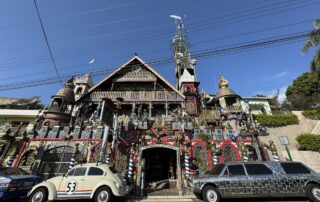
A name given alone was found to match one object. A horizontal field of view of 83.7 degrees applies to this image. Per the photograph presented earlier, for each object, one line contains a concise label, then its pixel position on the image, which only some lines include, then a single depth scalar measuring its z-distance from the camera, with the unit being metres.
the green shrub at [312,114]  19.45
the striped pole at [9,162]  13.30
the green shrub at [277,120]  19.16
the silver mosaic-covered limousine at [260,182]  7.22
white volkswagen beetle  7.27
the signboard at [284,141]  11.23
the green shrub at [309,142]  16.11
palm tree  16.73
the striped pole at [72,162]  13.10
